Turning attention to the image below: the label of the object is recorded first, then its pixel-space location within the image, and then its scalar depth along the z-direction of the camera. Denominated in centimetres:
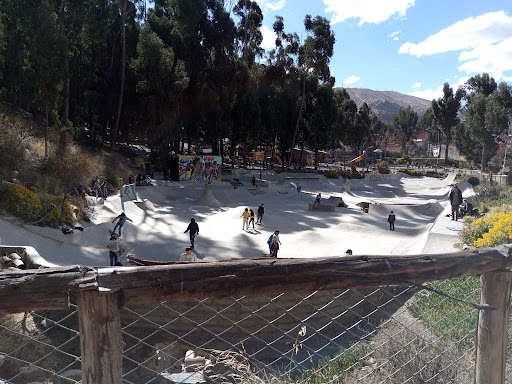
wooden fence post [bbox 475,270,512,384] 198
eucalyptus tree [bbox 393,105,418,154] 9497
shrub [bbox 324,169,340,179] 4234
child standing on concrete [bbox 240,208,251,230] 1739
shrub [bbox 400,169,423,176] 5191
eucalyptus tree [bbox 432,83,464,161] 5888
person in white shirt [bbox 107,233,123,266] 1067
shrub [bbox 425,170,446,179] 5208
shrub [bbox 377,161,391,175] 4728
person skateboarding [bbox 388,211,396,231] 1809
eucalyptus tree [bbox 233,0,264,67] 4383
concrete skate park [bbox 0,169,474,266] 1262
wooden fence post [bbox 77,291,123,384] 152
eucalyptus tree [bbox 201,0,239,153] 3397
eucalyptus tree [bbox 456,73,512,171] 4162
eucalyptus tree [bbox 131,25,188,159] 2884
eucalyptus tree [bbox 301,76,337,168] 4319
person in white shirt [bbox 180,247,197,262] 963
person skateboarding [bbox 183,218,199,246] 1431
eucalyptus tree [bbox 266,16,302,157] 4284
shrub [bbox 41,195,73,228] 1355
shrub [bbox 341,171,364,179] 4331
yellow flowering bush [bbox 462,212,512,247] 799
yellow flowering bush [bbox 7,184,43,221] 1316
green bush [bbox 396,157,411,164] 7112
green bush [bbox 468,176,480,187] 3791
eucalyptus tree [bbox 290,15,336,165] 4134
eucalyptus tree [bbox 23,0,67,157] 1742
